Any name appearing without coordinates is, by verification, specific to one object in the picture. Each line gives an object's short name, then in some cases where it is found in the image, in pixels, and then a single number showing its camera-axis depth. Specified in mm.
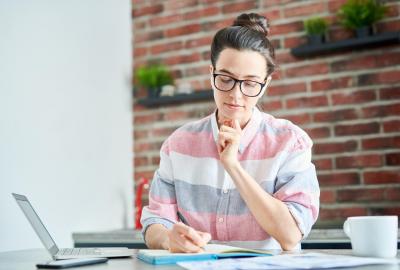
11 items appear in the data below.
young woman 1534
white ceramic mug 1169
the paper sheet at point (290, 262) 992
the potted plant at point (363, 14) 2408
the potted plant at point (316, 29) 2521
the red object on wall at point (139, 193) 2843
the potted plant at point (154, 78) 2908
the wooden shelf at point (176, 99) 2798
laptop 1255
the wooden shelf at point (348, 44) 2379
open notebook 1145
